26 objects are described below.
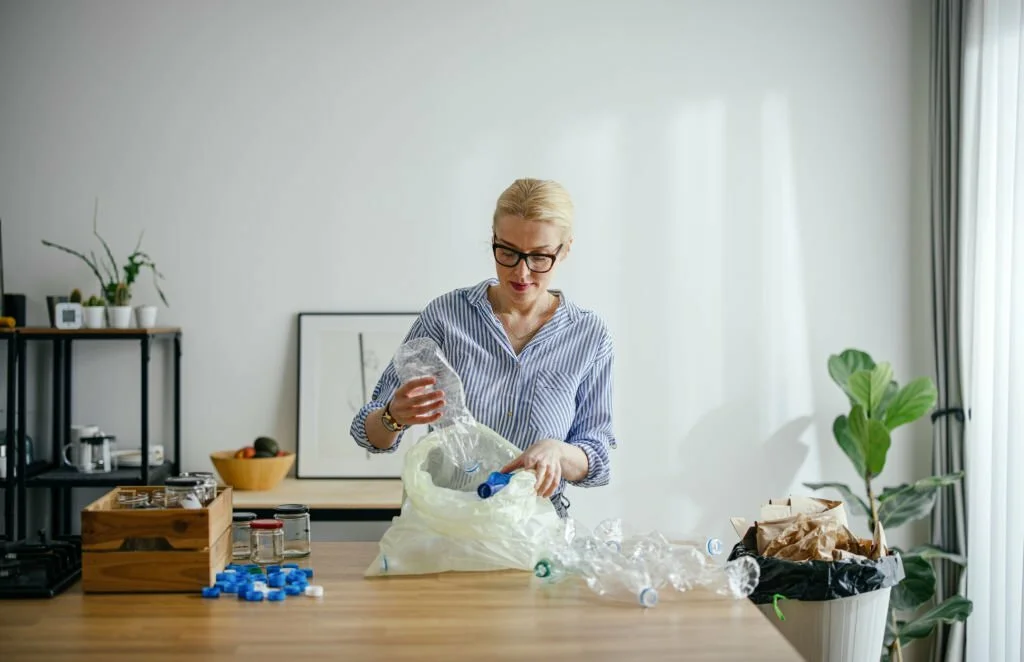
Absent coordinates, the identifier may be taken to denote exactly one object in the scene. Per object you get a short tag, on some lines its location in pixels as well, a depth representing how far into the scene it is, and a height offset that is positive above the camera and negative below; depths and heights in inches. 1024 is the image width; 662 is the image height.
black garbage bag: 92.2 -20.9
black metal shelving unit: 144.6 -12.6
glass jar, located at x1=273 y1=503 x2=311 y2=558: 88.5 -16.0
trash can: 92.3 -23.1
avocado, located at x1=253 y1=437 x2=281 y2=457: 150.8 -14.8
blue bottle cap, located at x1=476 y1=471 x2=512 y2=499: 82.1 -11.2
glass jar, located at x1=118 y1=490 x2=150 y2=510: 82.2 -12.5
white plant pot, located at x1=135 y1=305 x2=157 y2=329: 154.9 +4.1
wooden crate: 77.2 -15.5
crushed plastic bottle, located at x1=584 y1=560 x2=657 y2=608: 76.1 -17.5
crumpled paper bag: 94.8 -18.0
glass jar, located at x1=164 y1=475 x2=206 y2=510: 79.7 -11.6
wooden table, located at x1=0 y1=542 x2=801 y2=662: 65.6 -19.2
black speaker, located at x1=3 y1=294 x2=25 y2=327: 156.8 +5.5
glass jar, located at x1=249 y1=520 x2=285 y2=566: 85.9 -16.5
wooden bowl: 148.4 -18.3
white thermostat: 150.4 +4.0
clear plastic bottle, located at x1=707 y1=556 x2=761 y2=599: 77.4 -17.7
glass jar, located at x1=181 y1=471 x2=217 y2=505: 81.9 -11.5
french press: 150.9 -16.3
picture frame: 160.2 -6.1
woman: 91.3 -0.7
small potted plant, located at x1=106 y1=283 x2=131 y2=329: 153.1 +5.0
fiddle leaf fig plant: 144.9 -18.7
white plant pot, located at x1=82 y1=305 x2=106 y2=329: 151.6 +3.9
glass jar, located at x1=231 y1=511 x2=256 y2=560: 87.3 -16.5
